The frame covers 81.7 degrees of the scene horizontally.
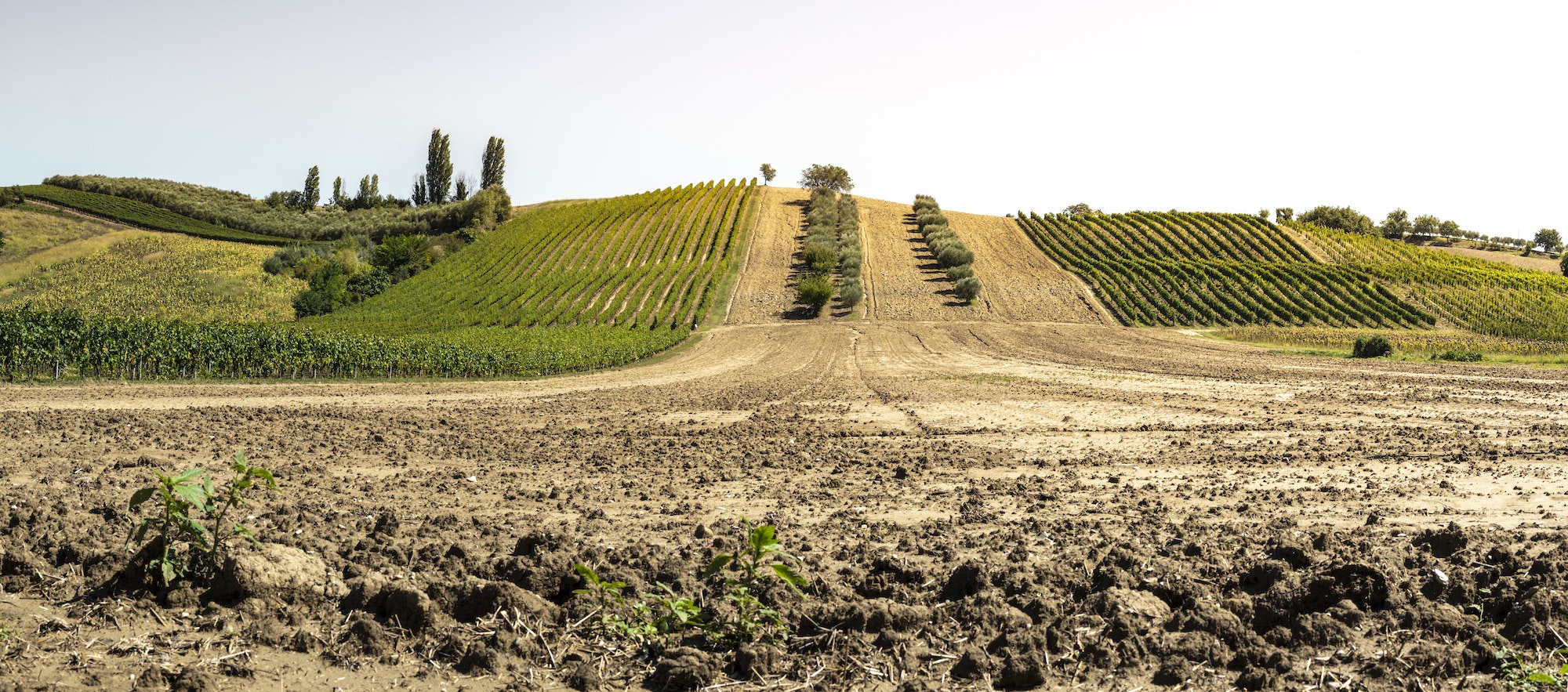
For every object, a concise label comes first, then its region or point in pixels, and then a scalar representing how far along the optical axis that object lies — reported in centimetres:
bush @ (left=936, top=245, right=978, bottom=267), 6750
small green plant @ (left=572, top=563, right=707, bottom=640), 546
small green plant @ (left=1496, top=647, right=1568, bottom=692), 466
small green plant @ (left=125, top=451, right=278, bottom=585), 532
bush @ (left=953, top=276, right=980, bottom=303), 5912
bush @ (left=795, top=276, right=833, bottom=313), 5597
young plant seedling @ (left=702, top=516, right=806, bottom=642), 541
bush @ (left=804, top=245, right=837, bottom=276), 6488
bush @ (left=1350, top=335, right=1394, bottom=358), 3469
